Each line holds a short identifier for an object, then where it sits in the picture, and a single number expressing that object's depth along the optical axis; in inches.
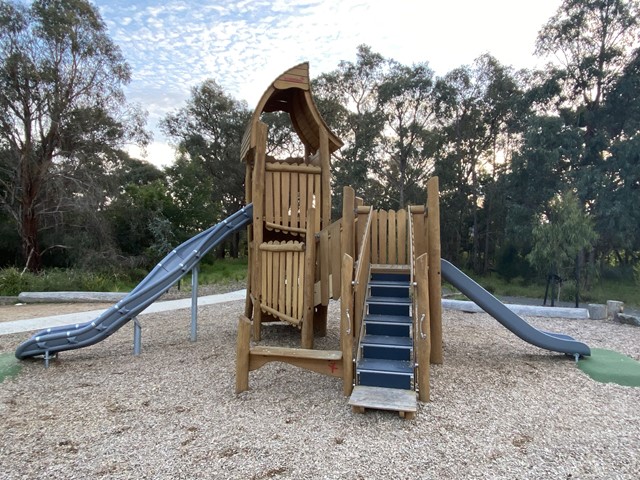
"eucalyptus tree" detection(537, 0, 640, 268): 686.5
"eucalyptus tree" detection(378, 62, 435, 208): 950.4
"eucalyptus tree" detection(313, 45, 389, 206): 991.0
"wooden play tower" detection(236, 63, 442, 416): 163.2
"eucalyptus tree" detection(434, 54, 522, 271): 963.3
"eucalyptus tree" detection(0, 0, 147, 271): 675.4
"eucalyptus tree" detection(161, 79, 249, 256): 1113.4
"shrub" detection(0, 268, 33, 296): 490.3
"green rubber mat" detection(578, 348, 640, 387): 200.2
